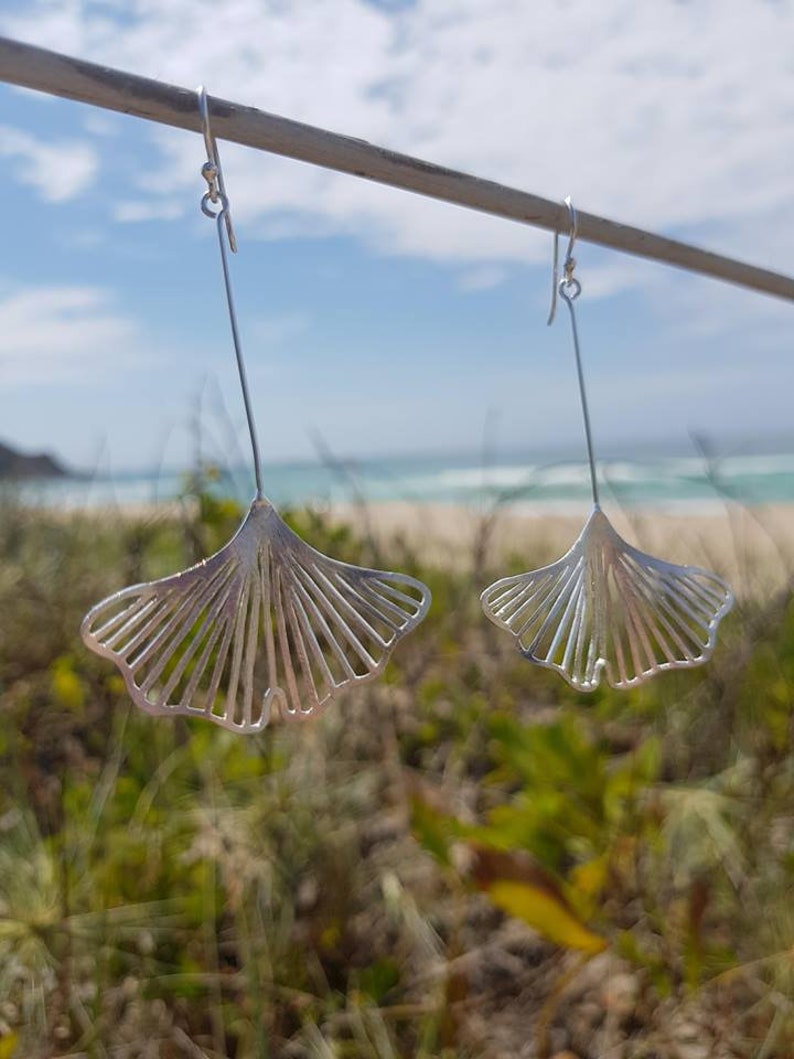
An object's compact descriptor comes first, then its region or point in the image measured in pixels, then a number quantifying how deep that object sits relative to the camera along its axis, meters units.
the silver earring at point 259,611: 0.09
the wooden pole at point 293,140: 0.09
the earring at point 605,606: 0.11
